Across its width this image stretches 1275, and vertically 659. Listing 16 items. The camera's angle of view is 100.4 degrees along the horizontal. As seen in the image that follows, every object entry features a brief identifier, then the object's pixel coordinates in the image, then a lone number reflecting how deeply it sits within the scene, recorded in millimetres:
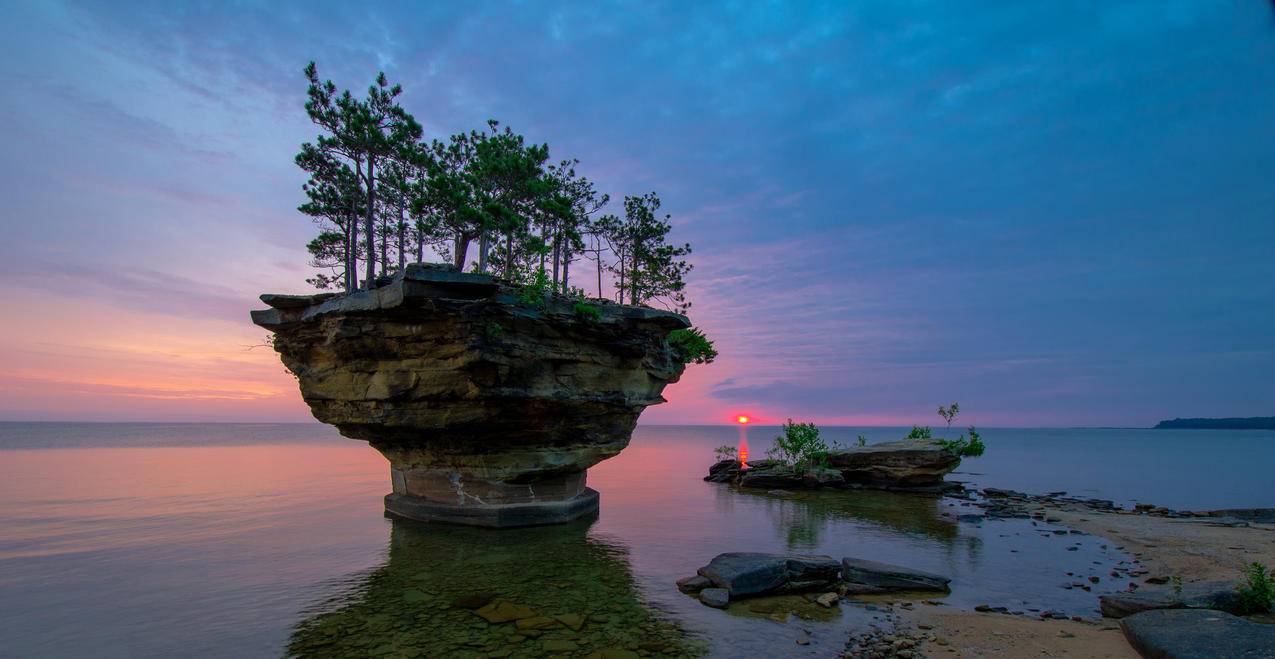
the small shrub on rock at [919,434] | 42156
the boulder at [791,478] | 36375
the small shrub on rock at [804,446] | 38938
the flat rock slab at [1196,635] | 8359
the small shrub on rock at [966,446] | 34812
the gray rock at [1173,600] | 11273
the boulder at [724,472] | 42000
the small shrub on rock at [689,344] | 25922
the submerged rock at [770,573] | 13211
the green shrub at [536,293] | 17922
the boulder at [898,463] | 34312
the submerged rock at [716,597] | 12422
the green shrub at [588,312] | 18844
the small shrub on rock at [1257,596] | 11195
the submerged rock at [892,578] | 13680
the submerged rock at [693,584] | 13641
